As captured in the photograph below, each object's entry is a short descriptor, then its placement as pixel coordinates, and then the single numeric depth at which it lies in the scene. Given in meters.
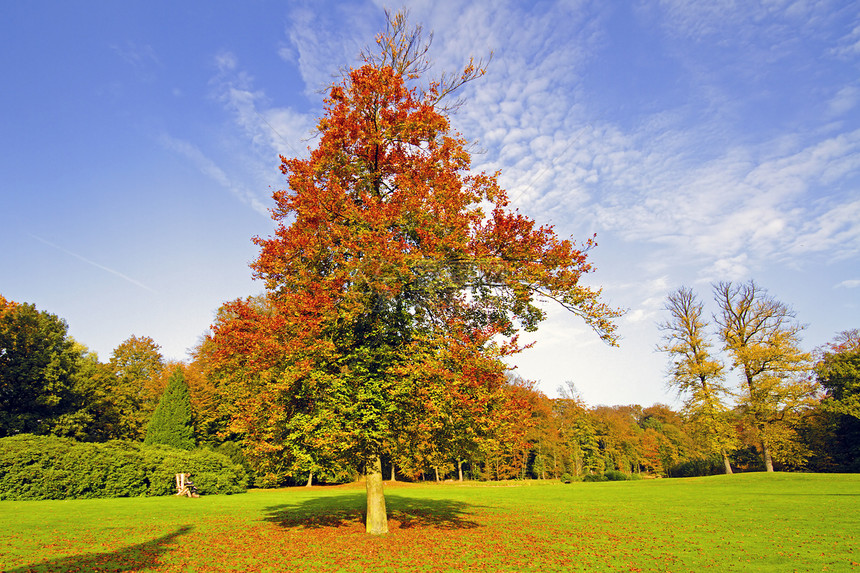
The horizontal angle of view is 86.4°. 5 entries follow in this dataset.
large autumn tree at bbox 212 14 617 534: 12.25
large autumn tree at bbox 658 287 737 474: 40.03
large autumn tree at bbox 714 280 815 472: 39.88
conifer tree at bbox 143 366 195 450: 38.59
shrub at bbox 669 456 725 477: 59.25
